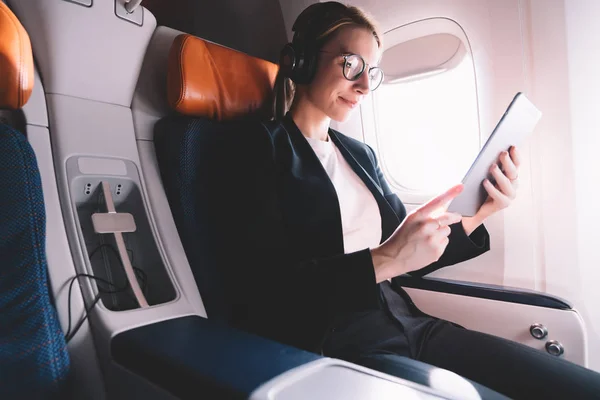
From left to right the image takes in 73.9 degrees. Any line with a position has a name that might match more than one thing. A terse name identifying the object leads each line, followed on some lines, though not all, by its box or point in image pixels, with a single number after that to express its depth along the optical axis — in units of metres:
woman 0.91
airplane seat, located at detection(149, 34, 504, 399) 1.14
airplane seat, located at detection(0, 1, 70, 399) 0.80
